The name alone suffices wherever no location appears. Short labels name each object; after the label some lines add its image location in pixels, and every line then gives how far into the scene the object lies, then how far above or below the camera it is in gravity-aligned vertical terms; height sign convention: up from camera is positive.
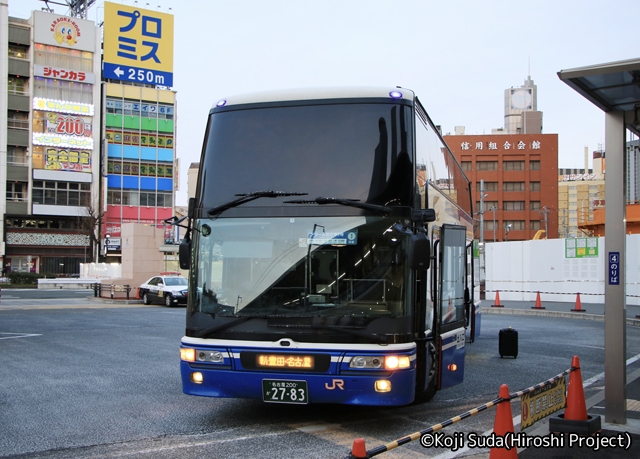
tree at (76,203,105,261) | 72.75 +2.92
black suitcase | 14.06 -1.74
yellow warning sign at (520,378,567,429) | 6.88 -1.53
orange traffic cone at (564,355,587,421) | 7.20 -1.48
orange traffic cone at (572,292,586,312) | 26.38 -1.91
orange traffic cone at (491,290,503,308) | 29.59 -2.01
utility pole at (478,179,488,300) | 34.38 -1.26
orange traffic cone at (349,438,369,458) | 3.93 -1.09
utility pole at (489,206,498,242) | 96.03 +4.21
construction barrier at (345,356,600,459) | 4.14 -1.36
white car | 33.44 -1.83
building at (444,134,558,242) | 104.81 +12.02
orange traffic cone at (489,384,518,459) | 5.79 -1.33
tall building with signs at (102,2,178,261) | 78.38 +15.14
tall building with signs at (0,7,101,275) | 71.94 +11.06
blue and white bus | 7.21 +0.00
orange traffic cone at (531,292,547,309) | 28.26 -1.91
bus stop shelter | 7.54 +0.03
